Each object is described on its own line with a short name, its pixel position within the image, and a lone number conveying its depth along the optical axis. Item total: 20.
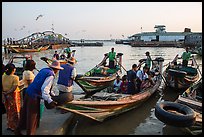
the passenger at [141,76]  6.69
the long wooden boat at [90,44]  57.30
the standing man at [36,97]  3.41
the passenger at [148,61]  8.84
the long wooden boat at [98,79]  7.29
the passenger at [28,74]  3.92
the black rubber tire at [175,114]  4.04
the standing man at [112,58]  10.07
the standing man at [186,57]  9.71
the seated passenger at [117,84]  6.82
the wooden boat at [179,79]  7.30
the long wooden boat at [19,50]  27.06
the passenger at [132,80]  6.19
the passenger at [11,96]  3.80
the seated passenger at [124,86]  6.56
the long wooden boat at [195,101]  4.29
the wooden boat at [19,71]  7.73
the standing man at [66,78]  4.34
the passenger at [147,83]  6.85
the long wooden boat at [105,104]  4.32
